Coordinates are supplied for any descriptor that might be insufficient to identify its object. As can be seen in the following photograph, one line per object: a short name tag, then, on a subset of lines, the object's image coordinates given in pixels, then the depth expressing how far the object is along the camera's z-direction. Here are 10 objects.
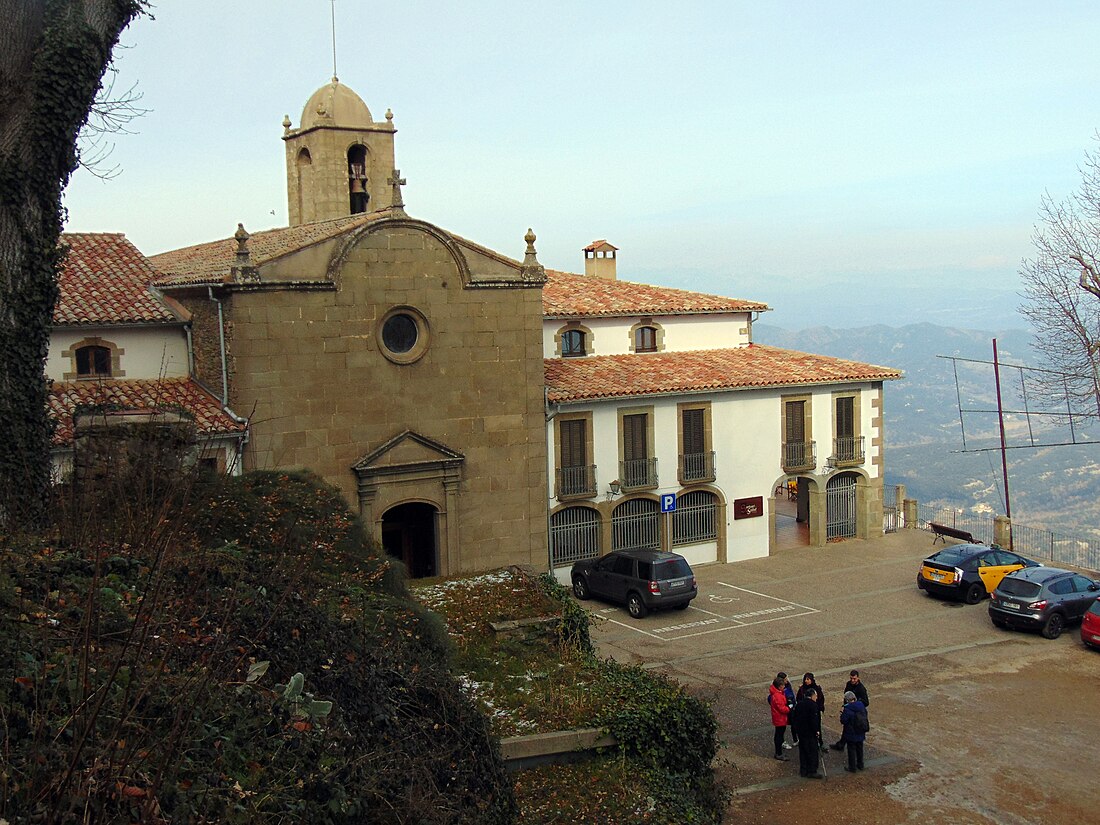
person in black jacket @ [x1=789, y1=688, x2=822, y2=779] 15.12
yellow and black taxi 25.72
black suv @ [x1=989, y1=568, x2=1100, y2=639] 22.94
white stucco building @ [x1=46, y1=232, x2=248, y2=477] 21.70
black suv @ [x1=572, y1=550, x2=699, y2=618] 24.42
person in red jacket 15.92
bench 31.88
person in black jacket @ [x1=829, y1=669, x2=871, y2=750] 15.85
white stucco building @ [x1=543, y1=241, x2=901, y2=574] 28.20
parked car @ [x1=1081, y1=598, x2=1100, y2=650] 21.89
